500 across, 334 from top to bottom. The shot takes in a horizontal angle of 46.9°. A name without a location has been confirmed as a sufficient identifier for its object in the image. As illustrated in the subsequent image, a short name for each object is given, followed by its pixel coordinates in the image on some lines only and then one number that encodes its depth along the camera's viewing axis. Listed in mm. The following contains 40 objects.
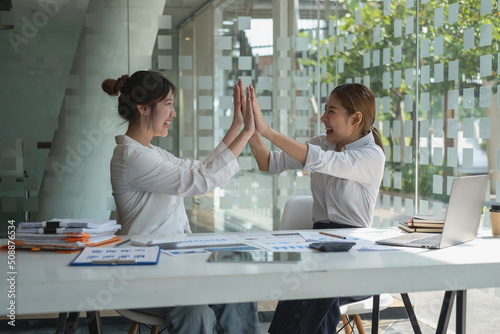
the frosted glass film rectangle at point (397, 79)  3908
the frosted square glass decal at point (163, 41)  3871
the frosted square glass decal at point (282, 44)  4195
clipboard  1637
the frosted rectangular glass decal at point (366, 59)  4137
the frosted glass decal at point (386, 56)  3969
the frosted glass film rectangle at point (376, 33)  4016
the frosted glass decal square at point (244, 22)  4109
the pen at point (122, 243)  1990
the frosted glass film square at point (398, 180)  3934
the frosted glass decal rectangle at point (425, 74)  3686
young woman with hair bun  2189
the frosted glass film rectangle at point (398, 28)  3879
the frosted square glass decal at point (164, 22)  3877
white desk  1434
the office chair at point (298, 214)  2879
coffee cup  2355
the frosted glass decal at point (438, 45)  3549
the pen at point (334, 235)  2201
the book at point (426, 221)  2325
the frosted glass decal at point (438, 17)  3520
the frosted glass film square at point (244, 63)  4098
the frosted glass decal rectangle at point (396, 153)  3955
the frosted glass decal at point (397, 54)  3884
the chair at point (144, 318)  2090
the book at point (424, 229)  2318
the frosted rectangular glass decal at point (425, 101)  3688
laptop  1966
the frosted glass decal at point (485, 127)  3193
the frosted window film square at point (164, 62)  3883
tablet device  1684
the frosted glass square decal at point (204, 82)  3980
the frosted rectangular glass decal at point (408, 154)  3840
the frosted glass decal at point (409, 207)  3850
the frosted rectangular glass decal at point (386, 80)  3984
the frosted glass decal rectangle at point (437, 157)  3584
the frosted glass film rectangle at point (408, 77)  3817
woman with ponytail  2639
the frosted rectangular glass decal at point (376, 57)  4059
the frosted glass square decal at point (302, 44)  4223
